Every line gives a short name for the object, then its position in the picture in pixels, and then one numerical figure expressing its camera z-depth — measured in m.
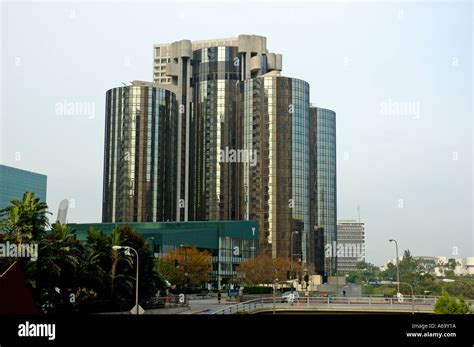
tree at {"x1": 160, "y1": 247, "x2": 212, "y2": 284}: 103.81
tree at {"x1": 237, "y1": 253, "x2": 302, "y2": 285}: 118.56
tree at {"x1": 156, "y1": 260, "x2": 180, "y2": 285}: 93.62
